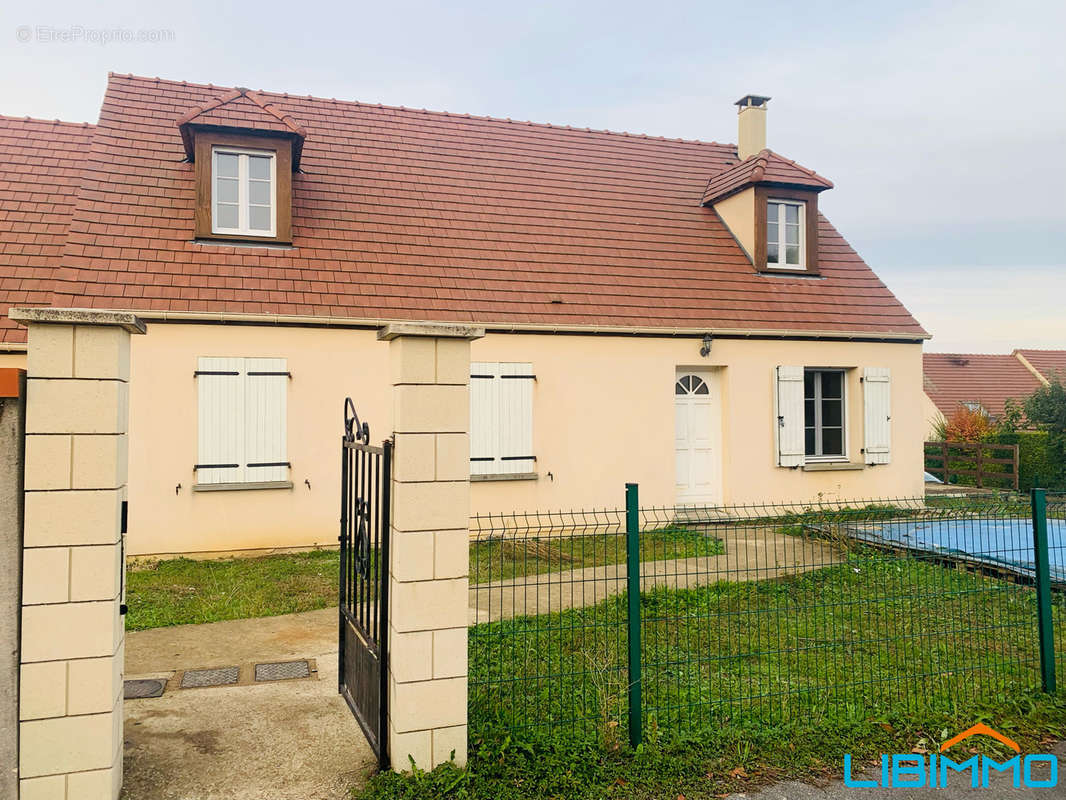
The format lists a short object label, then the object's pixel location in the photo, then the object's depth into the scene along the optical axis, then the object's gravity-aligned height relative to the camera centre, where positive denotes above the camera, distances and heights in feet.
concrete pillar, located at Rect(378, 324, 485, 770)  12.42 -1.80
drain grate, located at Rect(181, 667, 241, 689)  16.44 -5.32
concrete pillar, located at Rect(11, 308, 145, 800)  10.80 -1.72
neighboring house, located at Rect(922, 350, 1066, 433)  98.32 +9.17
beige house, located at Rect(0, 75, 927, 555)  31.78 +6.84
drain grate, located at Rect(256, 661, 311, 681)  16.97 -5.33
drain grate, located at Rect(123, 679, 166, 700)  15.70 -5.32
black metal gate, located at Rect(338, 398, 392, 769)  12.94 -2.75
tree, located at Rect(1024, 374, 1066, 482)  56.29 +2.18
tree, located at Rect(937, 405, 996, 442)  67.00 +1.40
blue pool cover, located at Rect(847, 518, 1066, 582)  24.82 -4.00
